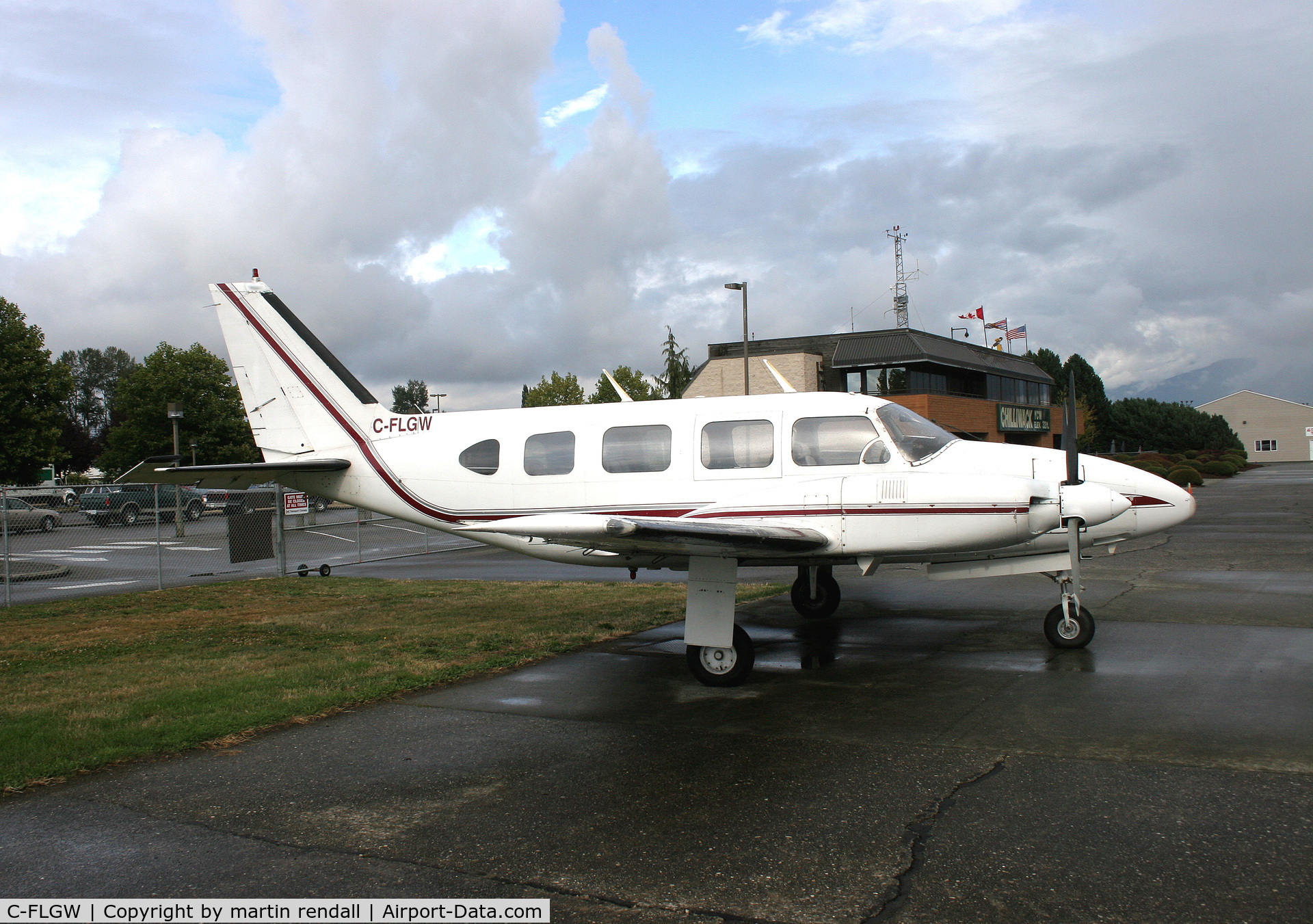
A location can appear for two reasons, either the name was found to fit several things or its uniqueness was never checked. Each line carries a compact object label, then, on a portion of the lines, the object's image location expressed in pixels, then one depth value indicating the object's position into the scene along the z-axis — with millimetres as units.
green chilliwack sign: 51938
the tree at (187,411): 54500
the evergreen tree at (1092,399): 98250
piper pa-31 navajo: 7664
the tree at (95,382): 105812
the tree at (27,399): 34906
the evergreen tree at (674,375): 45281
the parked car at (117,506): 19233
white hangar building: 107875
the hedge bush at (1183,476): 43500
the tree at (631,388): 70062
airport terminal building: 45938
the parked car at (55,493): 13898
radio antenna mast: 58031
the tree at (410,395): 138238
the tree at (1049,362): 102375
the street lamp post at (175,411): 40938
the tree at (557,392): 76688
